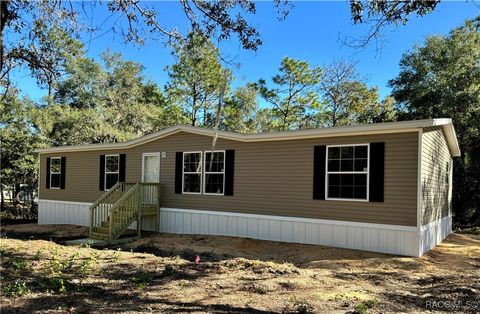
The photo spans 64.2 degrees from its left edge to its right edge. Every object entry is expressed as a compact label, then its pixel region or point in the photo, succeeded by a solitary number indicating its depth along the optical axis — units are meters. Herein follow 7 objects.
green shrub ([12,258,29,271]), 6.27
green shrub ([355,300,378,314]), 4.29
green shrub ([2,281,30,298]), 4.66
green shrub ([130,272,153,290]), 5.43
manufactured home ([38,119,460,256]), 8.43
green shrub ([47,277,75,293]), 5.00
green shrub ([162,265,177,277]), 6.17
